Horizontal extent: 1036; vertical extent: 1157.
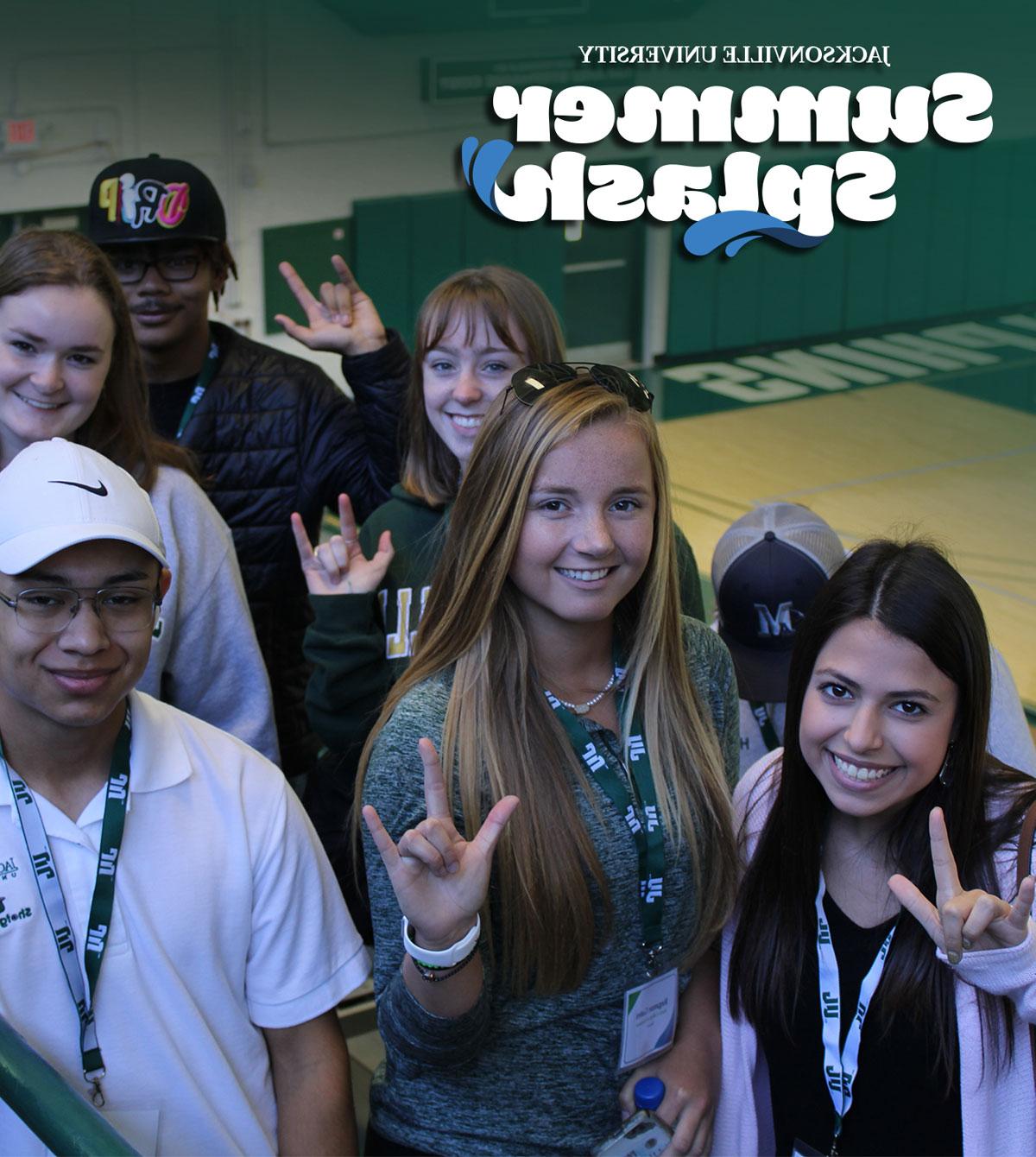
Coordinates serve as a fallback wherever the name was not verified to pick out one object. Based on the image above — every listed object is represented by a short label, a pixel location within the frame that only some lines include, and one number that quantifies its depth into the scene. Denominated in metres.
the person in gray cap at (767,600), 2.66
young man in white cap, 1.67
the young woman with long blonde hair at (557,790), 1.82
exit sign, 7.96
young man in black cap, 3.13
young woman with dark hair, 1.85
